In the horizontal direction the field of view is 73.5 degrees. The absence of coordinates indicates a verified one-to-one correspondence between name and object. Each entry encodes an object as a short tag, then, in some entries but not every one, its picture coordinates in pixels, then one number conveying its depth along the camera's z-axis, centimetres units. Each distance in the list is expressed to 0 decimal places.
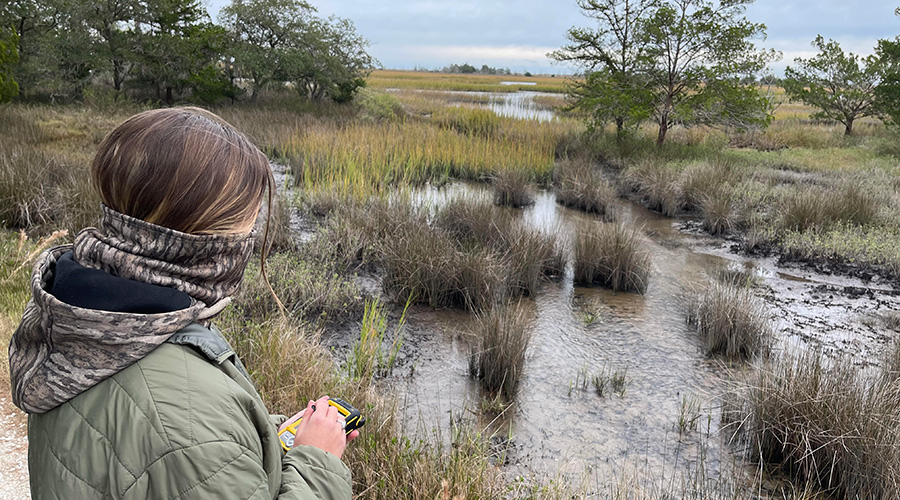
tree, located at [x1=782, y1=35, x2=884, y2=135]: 1767
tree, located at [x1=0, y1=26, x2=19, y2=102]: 1080
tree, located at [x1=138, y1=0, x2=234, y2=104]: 1591
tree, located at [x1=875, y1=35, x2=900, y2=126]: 1584
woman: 97
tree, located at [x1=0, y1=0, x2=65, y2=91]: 1472
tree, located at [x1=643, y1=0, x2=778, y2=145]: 1258
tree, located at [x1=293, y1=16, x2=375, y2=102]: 1870
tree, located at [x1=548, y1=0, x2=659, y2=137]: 1322
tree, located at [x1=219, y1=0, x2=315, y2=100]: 1795
